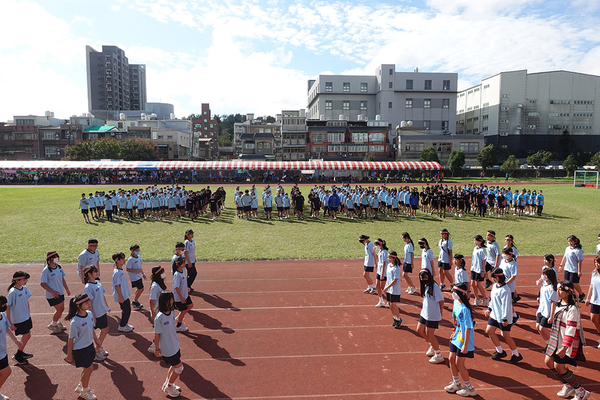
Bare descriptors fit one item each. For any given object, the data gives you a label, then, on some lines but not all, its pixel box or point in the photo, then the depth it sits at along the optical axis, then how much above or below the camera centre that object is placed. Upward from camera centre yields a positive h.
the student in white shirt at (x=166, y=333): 5.31 -2.41
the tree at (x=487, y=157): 57.19 +2.82
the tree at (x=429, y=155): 57.00 +2.98
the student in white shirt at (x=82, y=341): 5.37 -2.57
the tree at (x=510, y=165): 54.06 +1.52
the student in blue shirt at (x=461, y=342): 5.26 -2.45
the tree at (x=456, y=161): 54.75 +2.02
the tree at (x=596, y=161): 55.69 +2.45
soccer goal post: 40.62 -0.30
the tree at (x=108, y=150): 58.25 +3.07
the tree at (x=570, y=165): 55.47 +1.70
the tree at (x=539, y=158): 63.16 +3.05
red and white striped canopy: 48.84 +0.74
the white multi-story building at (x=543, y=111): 74.50 +13.47
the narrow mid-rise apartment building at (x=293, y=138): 67.94 +6.38
